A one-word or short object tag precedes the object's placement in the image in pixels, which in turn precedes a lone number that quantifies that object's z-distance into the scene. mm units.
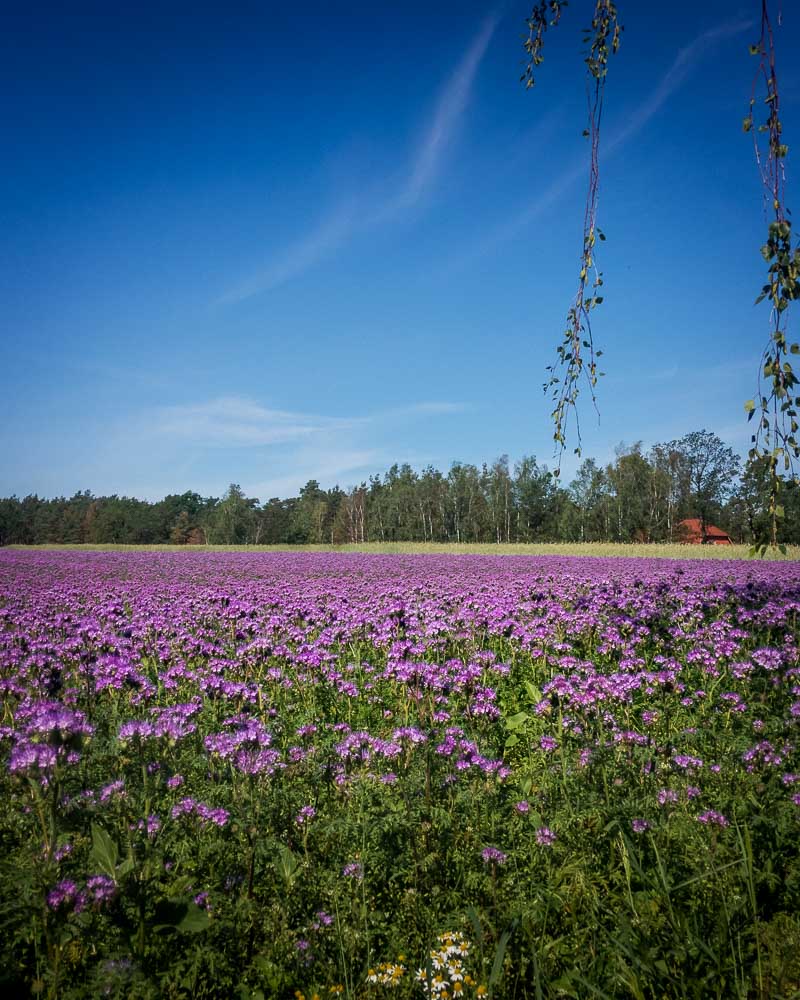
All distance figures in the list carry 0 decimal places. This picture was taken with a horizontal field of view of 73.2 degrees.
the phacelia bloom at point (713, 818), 3018
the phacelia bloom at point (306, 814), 3215
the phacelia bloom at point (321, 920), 2482
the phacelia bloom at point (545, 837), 3057
